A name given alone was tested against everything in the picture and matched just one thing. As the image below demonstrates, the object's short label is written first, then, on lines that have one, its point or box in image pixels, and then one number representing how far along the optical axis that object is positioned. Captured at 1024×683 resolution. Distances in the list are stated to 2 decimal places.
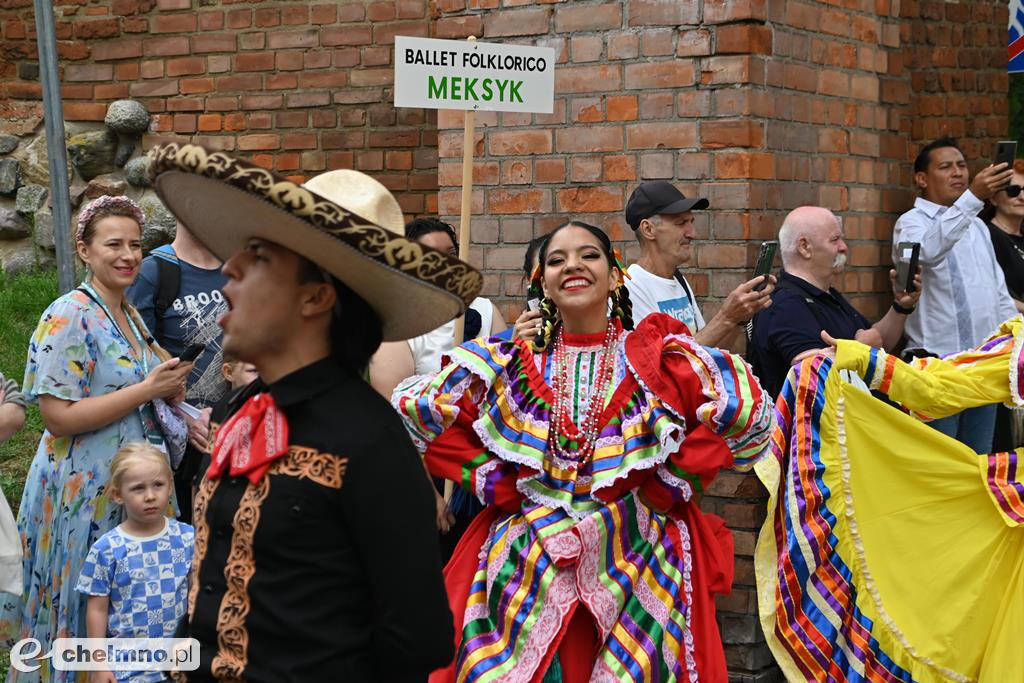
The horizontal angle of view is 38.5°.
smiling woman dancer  4.21
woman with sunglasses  6.66
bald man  5.49
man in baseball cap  5.46
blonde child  4.46
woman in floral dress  4.66
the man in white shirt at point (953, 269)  6.27
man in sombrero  2.48
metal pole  5.72
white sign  5.03
